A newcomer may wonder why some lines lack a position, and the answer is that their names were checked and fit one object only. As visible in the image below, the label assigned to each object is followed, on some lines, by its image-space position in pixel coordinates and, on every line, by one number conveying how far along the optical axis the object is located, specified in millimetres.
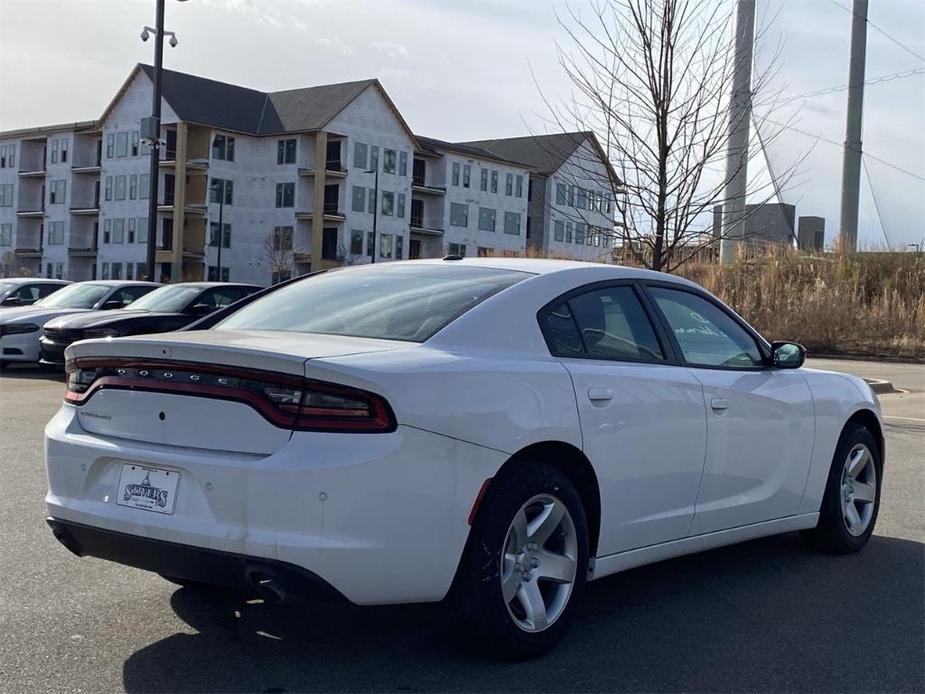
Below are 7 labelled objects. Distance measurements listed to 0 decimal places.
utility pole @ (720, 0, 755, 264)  15539
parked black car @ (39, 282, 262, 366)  15141
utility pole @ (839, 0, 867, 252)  32906
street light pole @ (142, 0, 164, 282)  24422
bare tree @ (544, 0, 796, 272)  14688
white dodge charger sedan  3777
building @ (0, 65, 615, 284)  73250
